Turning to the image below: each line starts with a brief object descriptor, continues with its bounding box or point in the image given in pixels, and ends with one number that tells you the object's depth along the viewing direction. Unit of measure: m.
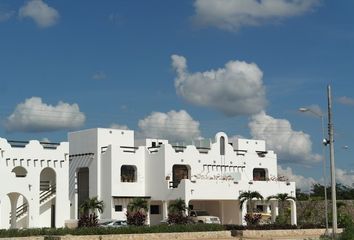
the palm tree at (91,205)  56.72
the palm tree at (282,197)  63.53
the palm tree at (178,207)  56.94
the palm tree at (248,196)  60.79
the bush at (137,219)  51.41
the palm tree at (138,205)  56.91
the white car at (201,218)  57.56
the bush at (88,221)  48.97
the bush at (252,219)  56.28
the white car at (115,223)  51.09
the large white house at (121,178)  54.69
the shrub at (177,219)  52.56
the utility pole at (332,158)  37.47
